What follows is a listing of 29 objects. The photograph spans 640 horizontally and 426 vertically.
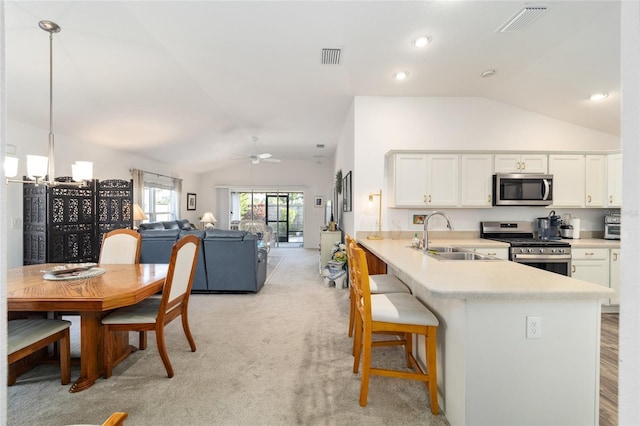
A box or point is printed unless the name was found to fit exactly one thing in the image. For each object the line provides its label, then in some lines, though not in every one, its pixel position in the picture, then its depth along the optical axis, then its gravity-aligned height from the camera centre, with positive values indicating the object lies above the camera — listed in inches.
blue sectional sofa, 161.9 -25.5
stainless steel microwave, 141.0 +11.3
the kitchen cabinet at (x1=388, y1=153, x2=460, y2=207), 146.0 +16.0
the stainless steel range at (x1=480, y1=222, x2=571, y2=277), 130.6 -18.6
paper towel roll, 149.0 -7.4
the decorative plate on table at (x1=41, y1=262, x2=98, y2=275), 90.9 -18.9
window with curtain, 281.4 +15.0
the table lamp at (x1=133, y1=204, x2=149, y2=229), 234.8 -2.5
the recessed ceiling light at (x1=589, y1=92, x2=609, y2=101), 131.1 +52.7
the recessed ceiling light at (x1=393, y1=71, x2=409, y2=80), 135.2 +64.0
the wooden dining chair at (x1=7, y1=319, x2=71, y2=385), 68.1 -31.2
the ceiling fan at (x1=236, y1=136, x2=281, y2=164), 248.0 +46.6
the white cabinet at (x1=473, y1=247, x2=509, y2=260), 133.4 -17.7
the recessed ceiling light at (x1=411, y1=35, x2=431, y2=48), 108.4 +64.2
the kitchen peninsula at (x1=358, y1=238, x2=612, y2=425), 57.3 -28.8
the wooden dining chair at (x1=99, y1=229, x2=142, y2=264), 115.0 -15.0
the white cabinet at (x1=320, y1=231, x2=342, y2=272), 208.8 -22.5
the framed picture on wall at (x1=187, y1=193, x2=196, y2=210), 354.4 +12.3
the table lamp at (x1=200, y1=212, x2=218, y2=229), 329.4 -8.8
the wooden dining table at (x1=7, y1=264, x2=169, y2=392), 71.2 -21.2
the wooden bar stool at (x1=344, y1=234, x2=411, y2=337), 94.0 -24.3
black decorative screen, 159.5 -4.6
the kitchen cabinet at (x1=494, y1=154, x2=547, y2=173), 143.7 +24.2
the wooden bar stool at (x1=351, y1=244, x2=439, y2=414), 67.8 -26.0
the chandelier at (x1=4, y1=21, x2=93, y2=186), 84.1 +13.6
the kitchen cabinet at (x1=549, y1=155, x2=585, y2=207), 143.6 +16.4
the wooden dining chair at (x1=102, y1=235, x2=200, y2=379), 82.0 -29.5
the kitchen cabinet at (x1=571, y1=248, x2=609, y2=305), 132.3 -23.7
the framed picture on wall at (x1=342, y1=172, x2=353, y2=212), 187.5 +12.7
